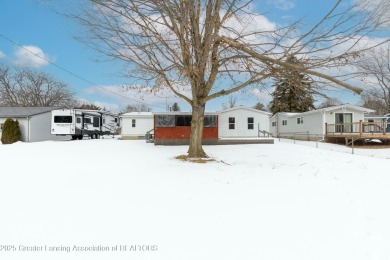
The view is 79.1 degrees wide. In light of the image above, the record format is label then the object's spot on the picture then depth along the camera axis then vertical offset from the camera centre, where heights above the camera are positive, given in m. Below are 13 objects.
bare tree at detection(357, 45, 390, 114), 41.94 +6.87
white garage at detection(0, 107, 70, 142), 24.92 +1.37
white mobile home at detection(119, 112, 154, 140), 27.92 +0.91
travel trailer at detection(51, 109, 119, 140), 24.14 +1.11
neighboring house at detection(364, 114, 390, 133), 23.28 +0.77
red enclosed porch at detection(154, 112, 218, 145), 20.14 +0.38
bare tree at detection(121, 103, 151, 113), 68.53 +7.49
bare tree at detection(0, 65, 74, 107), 44.97 +7.85
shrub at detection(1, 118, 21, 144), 23.23 +0.00
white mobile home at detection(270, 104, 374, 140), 26.89 +1.48
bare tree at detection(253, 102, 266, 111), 66.66 +7.32
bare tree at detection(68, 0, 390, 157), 8.14 +3.20
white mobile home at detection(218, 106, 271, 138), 26.06 +1.02
